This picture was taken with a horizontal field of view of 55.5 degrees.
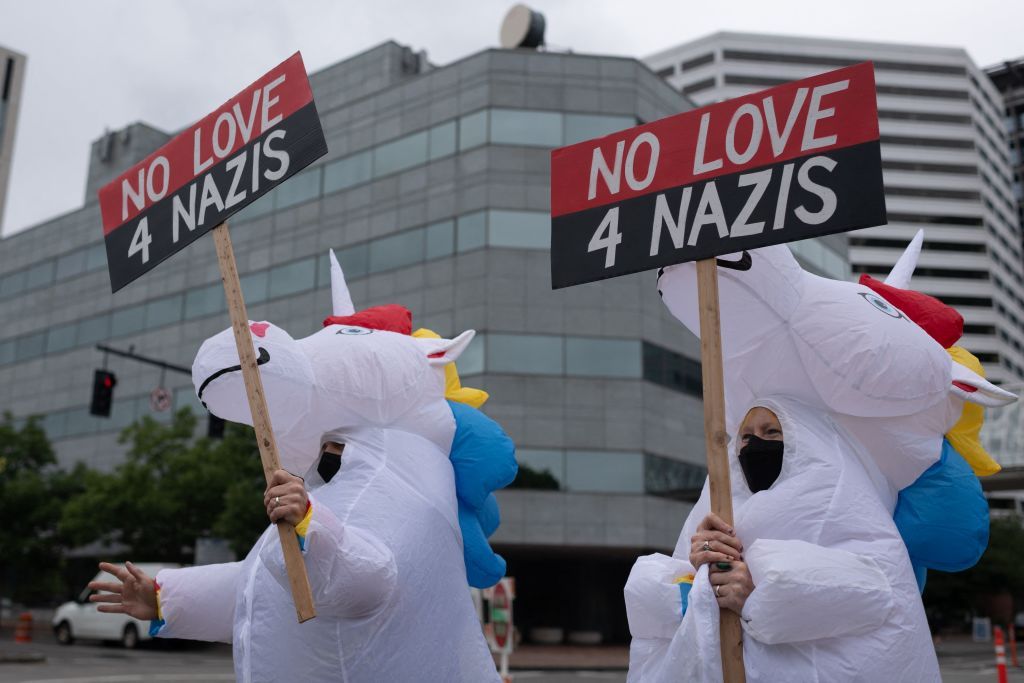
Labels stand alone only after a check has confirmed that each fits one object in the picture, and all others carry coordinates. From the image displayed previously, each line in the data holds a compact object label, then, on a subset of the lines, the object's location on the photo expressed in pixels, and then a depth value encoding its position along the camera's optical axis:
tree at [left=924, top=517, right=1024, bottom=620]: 33.97
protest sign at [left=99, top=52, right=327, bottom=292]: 3.70
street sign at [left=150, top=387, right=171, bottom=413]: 19.27
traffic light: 17.52
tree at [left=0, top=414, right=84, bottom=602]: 27.05
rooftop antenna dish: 28.36
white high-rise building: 66.38
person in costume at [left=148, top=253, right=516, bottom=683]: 3.59
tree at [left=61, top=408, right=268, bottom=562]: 23.36
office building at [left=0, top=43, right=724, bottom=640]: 24.73
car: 20.41
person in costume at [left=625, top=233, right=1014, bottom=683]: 3.07
